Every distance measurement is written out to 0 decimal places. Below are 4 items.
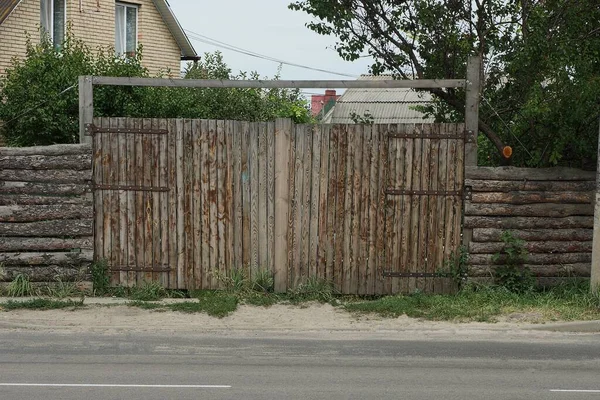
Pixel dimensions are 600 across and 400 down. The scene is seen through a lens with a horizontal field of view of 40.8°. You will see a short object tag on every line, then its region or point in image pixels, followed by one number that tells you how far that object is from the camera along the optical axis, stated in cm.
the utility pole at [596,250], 1055
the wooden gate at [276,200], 1117
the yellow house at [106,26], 2017
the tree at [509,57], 1115
